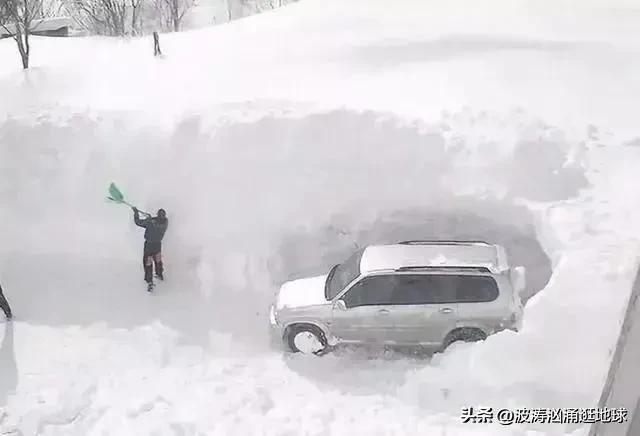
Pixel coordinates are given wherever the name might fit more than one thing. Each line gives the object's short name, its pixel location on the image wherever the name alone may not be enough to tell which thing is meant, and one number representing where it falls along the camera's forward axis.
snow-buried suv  8.34
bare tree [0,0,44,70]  17.08
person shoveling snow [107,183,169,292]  10.03
